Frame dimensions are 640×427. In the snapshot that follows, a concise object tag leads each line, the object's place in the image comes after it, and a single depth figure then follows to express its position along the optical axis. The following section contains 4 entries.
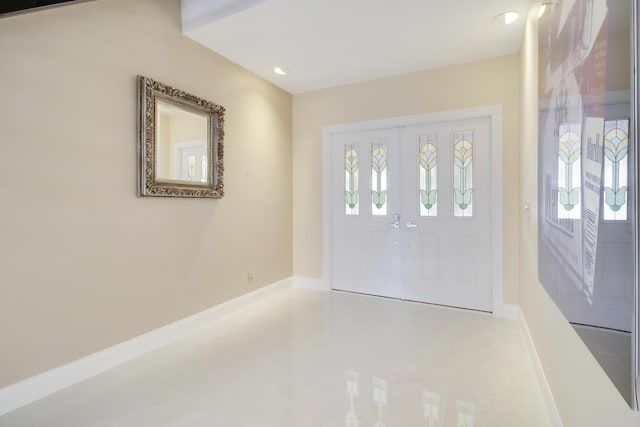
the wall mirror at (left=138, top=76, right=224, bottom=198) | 2.49
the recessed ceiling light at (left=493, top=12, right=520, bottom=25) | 2.54
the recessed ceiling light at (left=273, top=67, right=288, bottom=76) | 3.58
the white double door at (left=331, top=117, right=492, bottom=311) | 3.43
